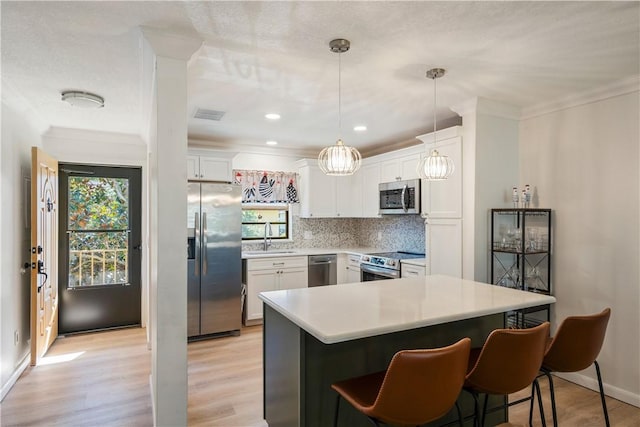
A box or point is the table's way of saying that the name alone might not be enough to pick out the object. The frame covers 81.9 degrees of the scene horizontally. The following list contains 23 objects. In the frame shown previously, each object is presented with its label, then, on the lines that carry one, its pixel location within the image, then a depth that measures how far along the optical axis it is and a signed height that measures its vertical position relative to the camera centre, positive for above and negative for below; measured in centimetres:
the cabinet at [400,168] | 430 +55
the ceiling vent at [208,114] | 355 +98
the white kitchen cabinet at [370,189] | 496 +32
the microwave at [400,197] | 414 +19
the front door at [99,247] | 435 -41
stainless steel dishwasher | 501 -79
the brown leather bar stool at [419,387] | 148 -72
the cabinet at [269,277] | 460 -83
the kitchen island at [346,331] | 182 -69
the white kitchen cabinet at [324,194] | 530 +27
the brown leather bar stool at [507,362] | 172 -72
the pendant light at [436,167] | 272 +34
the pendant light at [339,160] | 236 +34
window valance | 517 +39
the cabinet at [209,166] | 437 +57
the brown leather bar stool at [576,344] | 198 -72
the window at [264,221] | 532 -12
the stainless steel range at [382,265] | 426 -63
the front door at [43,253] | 331 -39
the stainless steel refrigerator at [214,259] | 413 -52
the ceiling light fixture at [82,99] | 293 +93
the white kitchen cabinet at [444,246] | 347 -33
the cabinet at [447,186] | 346 +27
